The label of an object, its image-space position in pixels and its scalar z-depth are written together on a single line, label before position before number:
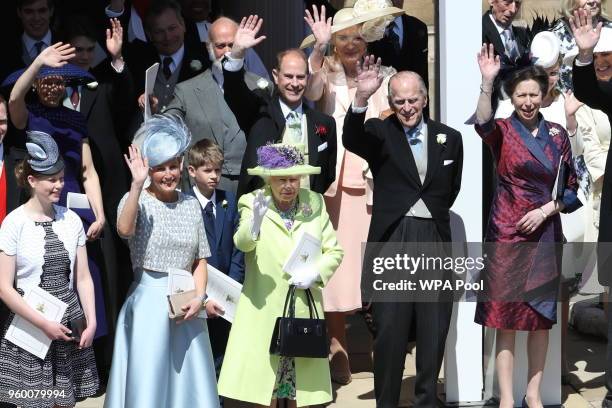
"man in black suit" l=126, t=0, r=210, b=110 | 16.52
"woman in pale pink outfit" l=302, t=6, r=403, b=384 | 16.47
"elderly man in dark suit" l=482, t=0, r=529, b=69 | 17.12
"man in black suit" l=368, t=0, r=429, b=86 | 18.44
